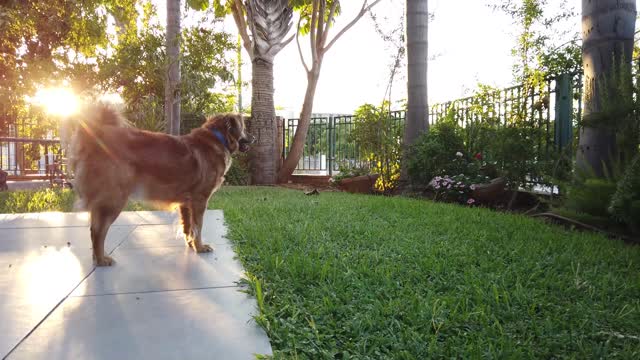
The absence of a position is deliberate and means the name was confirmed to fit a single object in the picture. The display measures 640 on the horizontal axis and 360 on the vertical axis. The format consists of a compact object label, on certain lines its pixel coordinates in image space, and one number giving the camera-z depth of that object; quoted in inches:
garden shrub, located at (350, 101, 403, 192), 350.6
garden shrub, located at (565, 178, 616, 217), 156.8
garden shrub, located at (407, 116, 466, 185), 285.3
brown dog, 116.7
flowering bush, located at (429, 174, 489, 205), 260.7
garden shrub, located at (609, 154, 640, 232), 139.0
